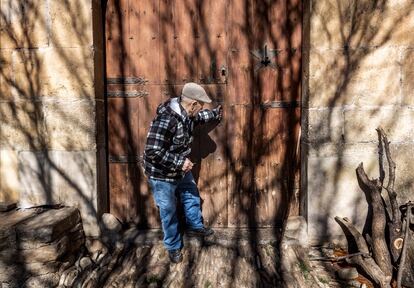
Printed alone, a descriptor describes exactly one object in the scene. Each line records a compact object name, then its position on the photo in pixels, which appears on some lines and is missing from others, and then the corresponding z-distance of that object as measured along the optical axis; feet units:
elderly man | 9.09
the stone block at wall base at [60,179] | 10.37
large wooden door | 10.82
